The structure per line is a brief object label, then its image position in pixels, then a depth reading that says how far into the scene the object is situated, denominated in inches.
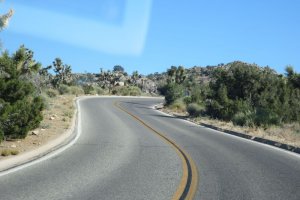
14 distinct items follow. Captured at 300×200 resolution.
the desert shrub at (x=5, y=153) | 527.1
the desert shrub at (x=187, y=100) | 2006.5
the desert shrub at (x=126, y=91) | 3585.1
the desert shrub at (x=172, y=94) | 2279.8
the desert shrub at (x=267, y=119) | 1182.2
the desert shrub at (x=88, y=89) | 3191.4
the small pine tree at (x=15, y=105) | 648.4
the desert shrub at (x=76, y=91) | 2907.5
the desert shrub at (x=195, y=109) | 1602.6
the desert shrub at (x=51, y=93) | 2134.6
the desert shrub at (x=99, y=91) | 3424.7
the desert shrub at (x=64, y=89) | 2839.6
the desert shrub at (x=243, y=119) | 1194.3
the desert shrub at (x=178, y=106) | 2052.9
